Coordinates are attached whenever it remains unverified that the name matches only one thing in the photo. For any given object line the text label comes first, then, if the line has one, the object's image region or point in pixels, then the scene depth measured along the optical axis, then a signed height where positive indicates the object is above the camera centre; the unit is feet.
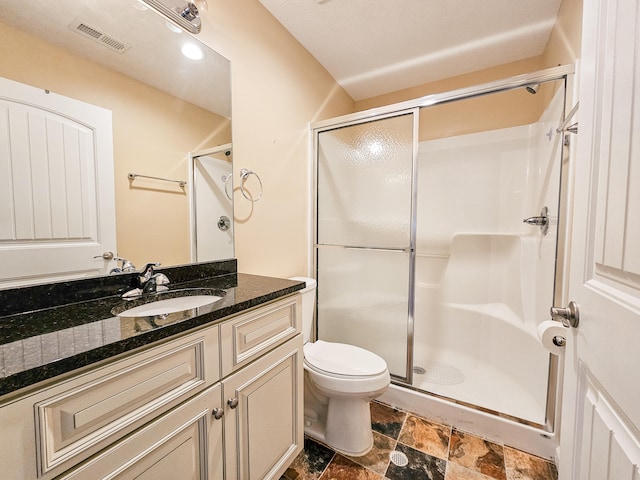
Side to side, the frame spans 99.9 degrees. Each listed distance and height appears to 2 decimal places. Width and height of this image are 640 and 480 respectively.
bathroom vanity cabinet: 1.64 -1.50
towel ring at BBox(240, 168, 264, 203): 5.00 +0.88
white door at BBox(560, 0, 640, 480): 1.52 -0.23
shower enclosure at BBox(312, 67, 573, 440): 5.57 -0.38
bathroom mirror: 2.81 +1.73
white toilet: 4.40 -2.80
